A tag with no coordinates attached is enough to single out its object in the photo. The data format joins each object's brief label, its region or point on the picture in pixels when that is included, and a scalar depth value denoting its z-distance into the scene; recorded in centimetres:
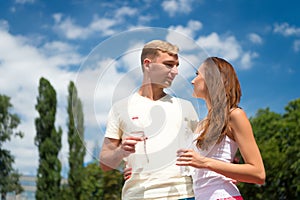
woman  245
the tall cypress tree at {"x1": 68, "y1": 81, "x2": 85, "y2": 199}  3300
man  241
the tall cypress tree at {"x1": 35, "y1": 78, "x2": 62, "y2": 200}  3091
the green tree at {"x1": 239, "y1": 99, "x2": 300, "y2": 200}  2797
